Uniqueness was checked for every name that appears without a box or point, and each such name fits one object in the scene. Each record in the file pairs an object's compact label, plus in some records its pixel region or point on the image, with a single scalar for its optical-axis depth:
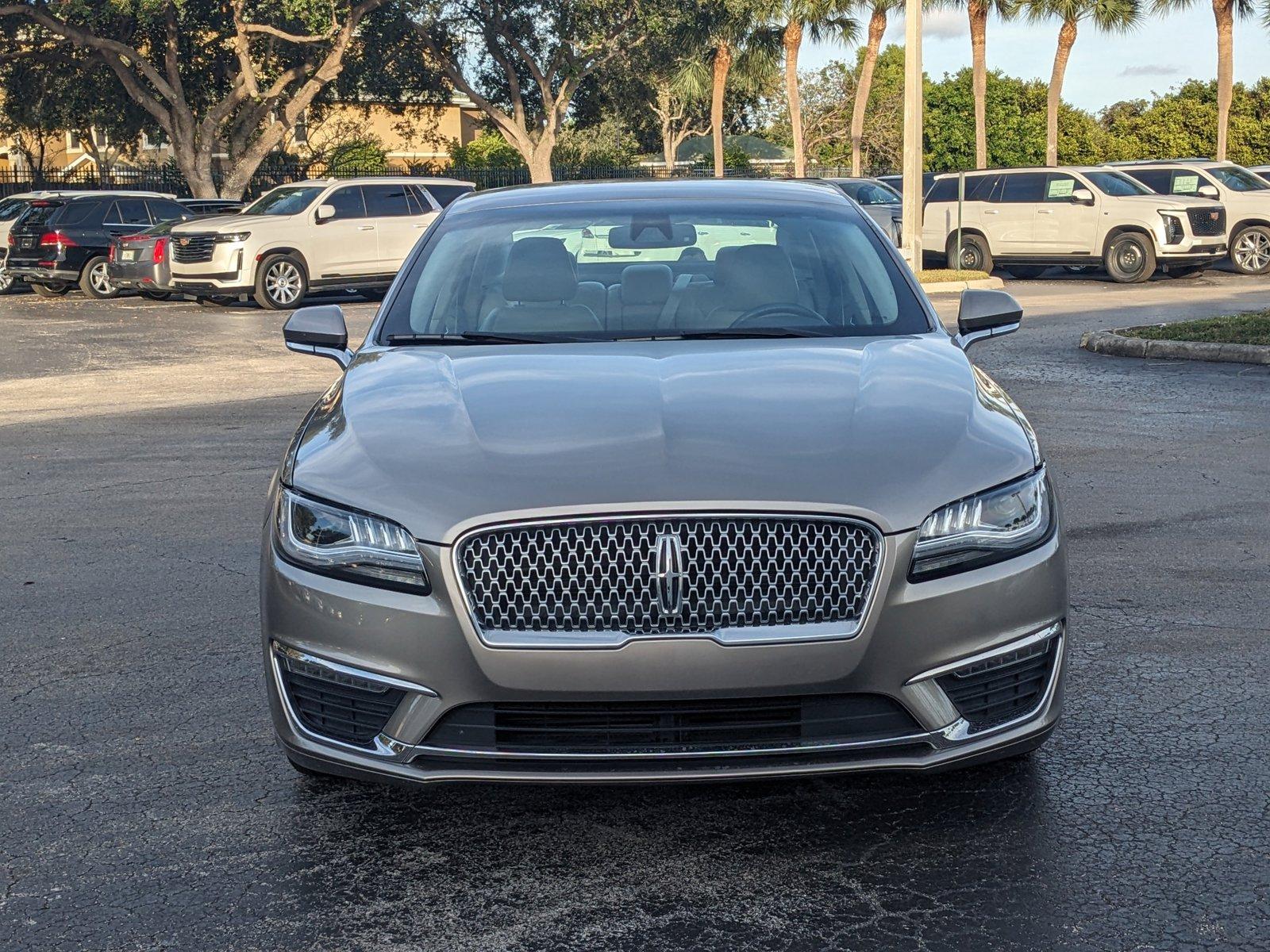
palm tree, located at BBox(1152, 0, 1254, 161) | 46.94
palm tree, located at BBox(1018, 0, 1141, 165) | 48.59
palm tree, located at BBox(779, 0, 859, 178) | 48.78
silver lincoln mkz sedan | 3.54
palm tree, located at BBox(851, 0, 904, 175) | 50.00
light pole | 25.03
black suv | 26.67
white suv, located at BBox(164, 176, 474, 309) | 23.52
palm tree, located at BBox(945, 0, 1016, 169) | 49.12
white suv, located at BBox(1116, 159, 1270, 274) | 26.34
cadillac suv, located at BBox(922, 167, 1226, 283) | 25.72
